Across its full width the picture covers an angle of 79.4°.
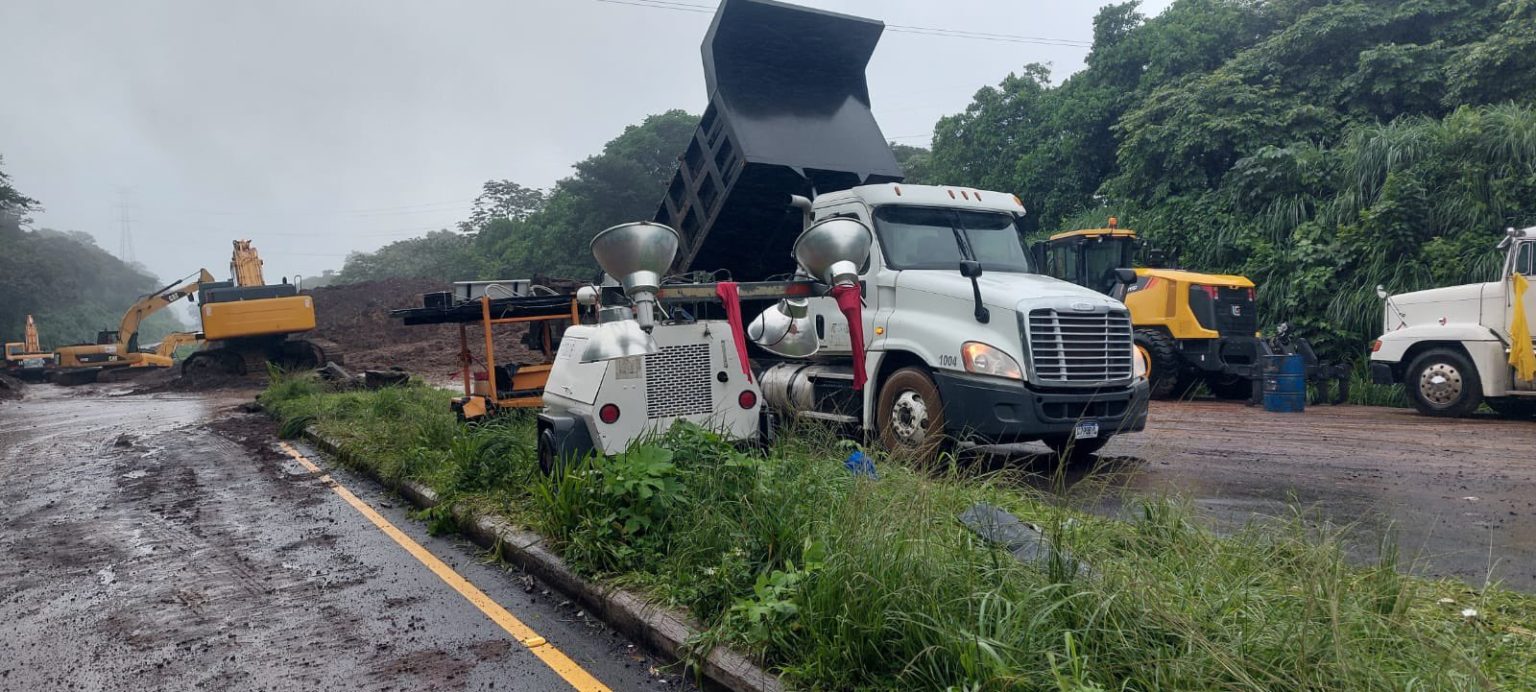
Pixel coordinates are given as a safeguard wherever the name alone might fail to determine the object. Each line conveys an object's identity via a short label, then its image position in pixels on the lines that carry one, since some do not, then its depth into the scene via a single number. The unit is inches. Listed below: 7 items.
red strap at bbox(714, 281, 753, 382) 239.0
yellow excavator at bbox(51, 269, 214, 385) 1295.5
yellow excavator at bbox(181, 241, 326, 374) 1019.3
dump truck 301.9
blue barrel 522.0
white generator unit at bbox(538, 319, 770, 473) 249.8
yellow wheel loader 589.0
